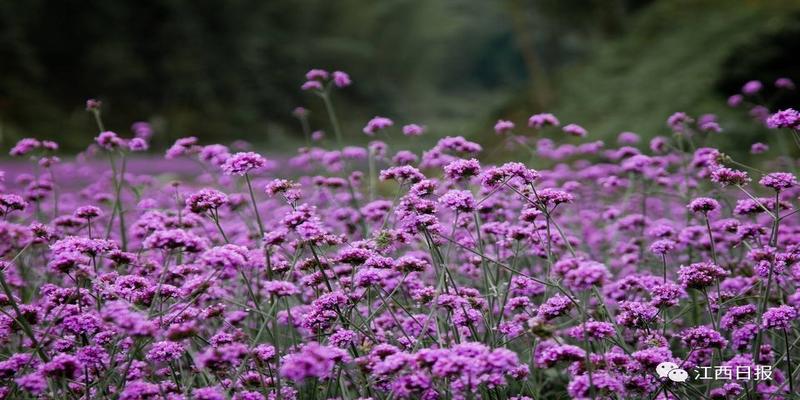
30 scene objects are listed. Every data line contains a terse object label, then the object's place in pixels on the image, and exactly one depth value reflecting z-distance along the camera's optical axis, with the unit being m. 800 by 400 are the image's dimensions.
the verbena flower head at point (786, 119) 2.72
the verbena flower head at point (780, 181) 2.64
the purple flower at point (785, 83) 4.80
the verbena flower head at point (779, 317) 2.44
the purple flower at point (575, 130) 3.98
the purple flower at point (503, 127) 4.11
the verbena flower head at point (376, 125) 4.08
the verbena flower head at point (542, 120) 3.93
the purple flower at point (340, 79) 4.35
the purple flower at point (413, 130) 4.28
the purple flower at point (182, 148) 3.82
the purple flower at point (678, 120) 4.34
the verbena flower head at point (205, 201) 2.60
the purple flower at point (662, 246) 2.99
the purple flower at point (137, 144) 3.76
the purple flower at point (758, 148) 4.15
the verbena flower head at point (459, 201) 2.53
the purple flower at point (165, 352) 2.31
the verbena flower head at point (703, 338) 2.38
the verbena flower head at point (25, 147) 3.81
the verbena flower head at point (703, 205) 2.81
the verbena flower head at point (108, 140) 3.57
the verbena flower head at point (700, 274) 2.57
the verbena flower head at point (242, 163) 2.72
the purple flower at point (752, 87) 5.04
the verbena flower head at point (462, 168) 2.71
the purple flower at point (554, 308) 2.50
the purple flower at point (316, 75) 4.31
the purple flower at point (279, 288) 2.17
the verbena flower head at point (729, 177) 2.82
